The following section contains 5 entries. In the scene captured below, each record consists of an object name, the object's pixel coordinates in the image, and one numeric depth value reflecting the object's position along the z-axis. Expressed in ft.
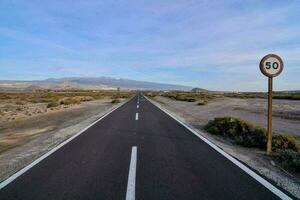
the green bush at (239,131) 22.00
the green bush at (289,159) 15.12
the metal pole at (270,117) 19.13
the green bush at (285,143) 20.03
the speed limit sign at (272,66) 18.78
